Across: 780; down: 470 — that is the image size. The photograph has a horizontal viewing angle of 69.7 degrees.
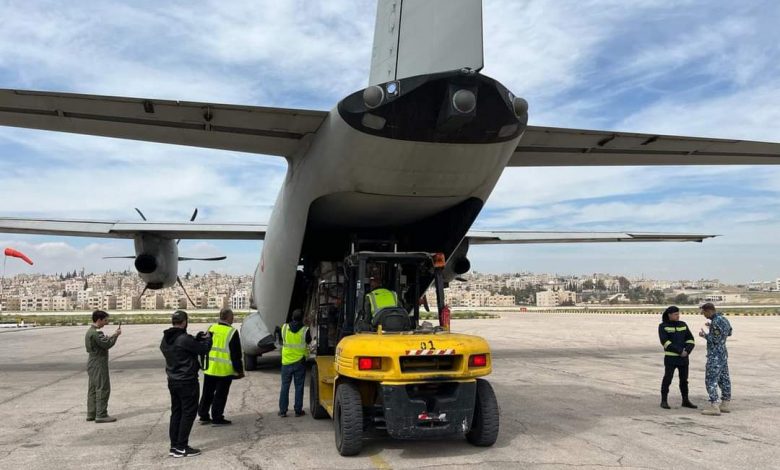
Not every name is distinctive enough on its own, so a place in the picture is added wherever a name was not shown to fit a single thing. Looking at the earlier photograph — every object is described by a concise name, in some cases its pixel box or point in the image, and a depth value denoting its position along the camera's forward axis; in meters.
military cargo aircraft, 6.16
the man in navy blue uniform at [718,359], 7.89
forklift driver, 6.83
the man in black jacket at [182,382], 5.82
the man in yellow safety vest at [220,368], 7.23
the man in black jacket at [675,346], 8.23
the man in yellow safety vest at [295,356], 7.89
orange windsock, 30.43
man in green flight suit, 7.56
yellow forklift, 5.60
